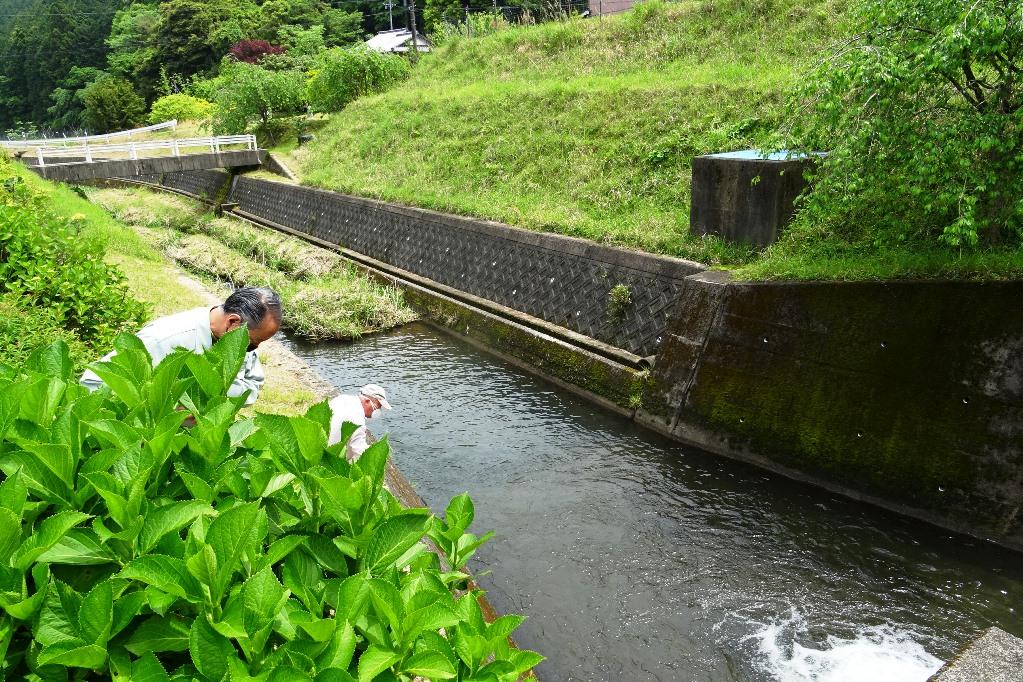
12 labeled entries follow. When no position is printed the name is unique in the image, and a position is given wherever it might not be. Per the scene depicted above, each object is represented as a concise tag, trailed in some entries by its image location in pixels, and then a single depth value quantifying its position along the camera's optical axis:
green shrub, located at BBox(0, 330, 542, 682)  1.42
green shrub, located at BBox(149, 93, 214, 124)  42.81
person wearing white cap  3.79
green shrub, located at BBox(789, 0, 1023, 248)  6.23
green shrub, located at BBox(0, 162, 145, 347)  6.12
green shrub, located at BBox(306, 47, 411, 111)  26.47
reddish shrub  45.12
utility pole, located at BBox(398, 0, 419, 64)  30.69
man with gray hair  3.87
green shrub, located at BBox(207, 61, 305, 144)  27.88
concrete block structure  9.14
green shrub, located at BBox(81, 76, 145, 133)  49.72
